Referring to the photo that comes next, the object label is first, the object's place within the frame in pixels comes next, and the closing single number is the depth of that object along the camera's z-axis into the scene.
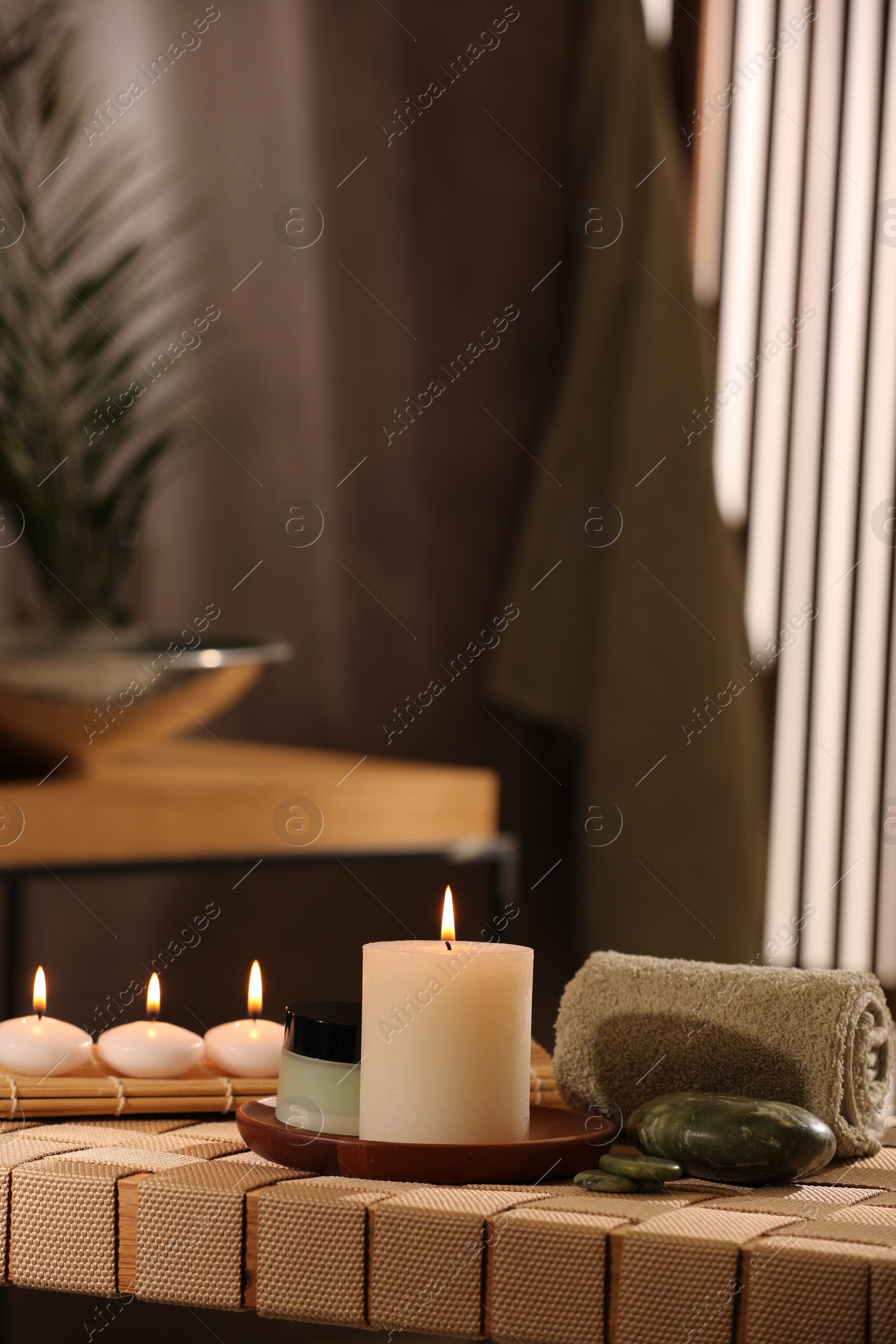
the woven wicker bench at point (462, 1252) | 1.63
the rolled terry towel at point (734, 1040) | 1.77
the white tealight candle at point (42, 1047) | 1.83
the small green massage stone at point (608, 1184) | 1.71
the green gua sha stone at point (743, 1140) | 1.72
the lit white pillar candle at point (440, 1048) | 1.71
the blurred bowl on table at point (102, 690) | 2.55
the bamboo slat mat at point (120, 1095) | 1.81
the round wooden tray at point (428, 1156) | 1.70
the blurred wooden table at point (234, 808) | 2.66
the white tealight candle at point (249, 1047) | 1.85
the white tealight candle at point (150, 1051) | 1.84
